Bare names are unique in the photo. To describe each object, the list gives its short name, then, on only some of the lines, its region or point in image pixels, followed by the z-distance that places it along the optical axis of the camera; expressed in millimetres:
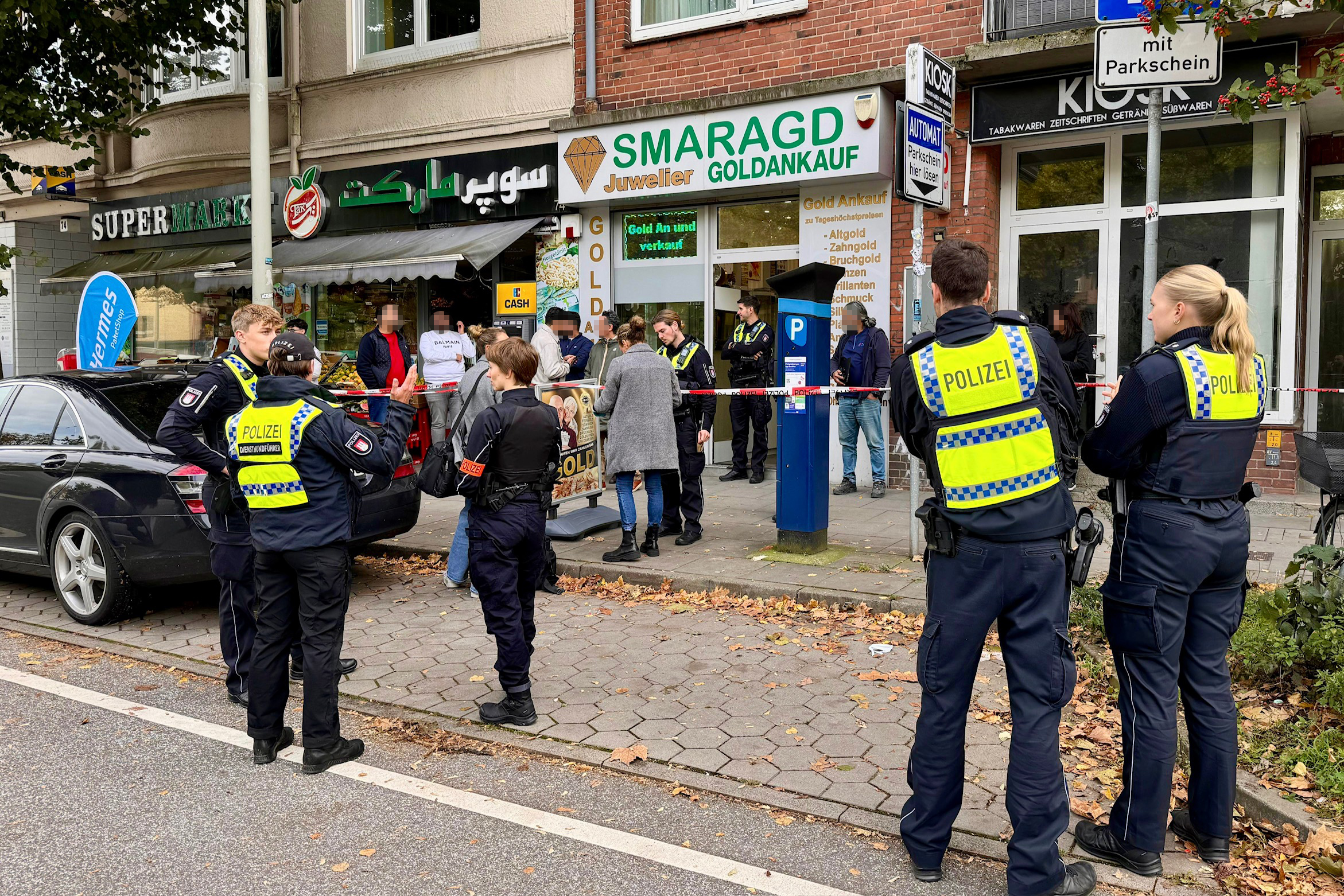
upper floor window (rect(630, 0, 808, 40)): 11875
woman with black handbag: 7496
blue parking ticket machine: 7883
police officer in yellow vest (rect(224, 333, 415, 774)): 4441
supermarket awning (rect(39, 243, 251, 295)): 15570
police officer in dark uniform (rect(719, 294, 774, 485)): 11484
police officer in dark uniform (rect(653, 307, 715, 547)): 8828
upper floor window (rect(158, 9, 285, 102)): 15852
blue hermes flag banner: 9578
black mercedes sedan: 6523
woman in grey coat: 8188
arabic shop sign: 13344
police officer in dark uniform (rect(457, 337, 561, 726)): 4887
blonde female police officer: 3412
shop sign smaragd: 10891
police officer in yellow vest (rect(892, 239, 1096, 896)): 3340
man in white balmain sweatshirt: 12719
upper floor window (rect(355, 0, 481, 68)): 14195
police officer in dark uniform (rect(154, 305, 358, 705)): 5086
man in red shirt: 12367
